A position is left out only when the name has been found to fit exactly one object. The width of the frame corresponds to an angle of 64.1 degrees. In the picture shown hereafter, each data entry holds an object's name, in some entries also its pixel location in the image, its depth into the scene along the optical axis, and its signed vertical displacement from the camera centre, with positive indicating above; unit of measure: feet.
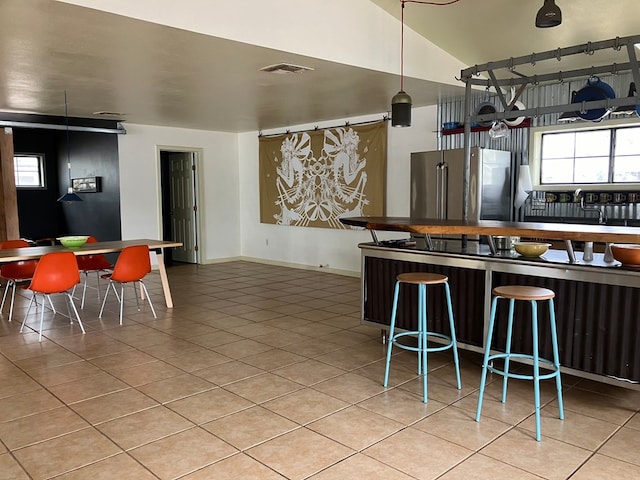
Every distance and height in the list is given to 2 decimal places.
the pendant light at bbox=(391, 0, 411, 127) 13.89 +2.17
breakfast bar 9.98 -2.08
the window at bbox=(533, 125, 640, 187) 17.74 +1.23
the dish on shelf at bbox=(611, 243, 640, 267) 9.86 -1.27
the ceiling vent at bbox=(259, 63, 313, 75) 15.46 +3.75
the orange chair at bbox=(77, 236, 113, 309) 20.41 -2.90
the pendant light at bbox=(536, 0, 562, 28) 11.39 +3.88
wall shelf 19.67 +2.48
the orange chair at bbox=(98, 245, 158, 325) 17.61 -2.57
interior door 31.76 -0.81
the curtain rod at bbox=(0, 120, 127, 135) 23.32 +3.12
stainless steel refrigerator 19.26 +0.21
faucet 17.65 -0.67
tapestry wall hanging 24.73 +0.82
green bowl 18.39 -1.80
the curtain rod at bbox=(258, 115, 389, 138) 24.40 +3.35
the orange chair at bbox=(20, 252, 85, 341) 15.69 -2.54
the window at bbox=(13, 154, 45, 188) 33.54 +1.40
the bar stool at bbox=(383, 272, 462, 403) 11.12 -2.60
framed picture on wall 28.84 +0.43
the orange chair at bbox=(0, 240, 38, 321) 18.75 -2.87
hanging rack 11.88 +3.04
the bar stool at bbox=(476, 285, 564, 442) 9.39 -2.86
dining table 16.28 -2.01
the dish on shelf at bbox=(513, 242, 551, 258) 11.39 -1.32
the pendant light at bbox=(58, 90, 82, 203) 20.29 -0.21
